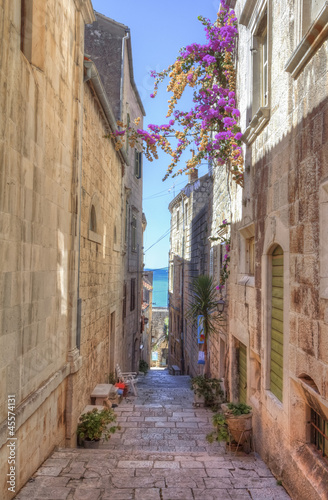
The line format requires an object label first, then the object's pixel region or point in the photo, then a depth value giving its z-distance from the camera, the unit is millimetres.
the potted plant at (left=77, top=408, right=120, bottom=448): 6219
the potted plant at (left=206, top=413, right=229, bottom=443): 5876
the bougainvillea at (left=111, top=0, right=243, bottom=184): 8297
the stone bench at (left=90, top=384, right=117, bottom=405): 7715
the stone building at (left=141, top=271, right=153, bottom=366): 25412
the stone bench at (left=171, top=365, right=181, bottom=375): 19781
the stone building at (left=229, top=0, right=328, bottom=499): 3756
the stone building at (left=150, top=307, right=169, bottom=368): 38375
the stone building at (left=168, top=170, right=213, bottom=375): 14078
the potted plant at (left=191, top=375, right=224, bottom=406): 9211
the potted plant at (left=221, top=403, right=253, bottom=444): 5906
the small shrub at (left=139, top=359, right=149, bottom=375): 20127
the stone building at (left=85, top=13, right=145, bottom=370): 12867
